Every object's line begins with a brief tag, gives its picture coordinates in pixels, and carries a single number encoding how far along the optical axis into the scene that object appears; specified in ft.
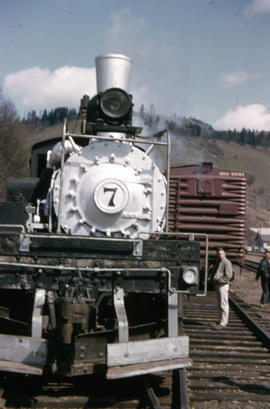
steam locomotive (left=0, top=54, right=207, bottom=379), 15.81
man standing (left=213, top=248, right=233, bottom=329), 29.78
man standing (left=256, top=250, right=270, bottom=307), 41.19
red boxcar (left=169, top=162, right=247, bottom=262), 42.01
